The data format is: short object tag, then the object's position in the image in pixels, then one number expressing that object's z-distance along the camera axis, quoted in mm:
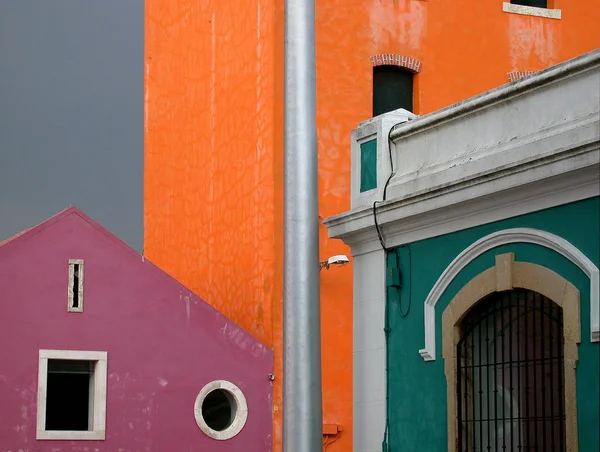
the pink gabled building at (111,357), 20844
